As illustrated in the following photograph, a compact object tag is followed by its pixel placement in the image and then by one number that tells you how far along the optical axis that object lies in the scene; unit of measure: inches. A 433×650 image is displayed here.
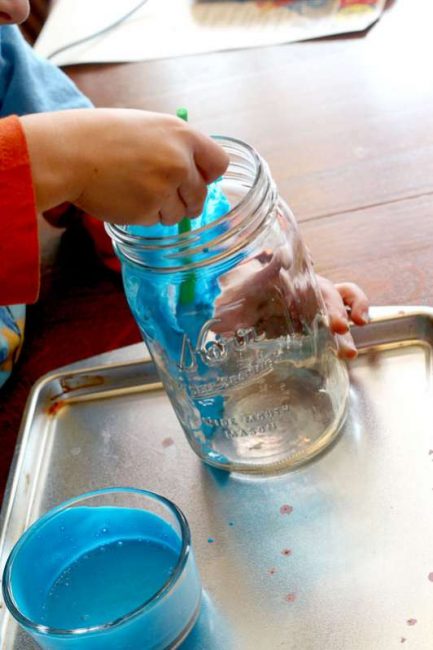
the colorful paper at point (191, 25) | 32.4
